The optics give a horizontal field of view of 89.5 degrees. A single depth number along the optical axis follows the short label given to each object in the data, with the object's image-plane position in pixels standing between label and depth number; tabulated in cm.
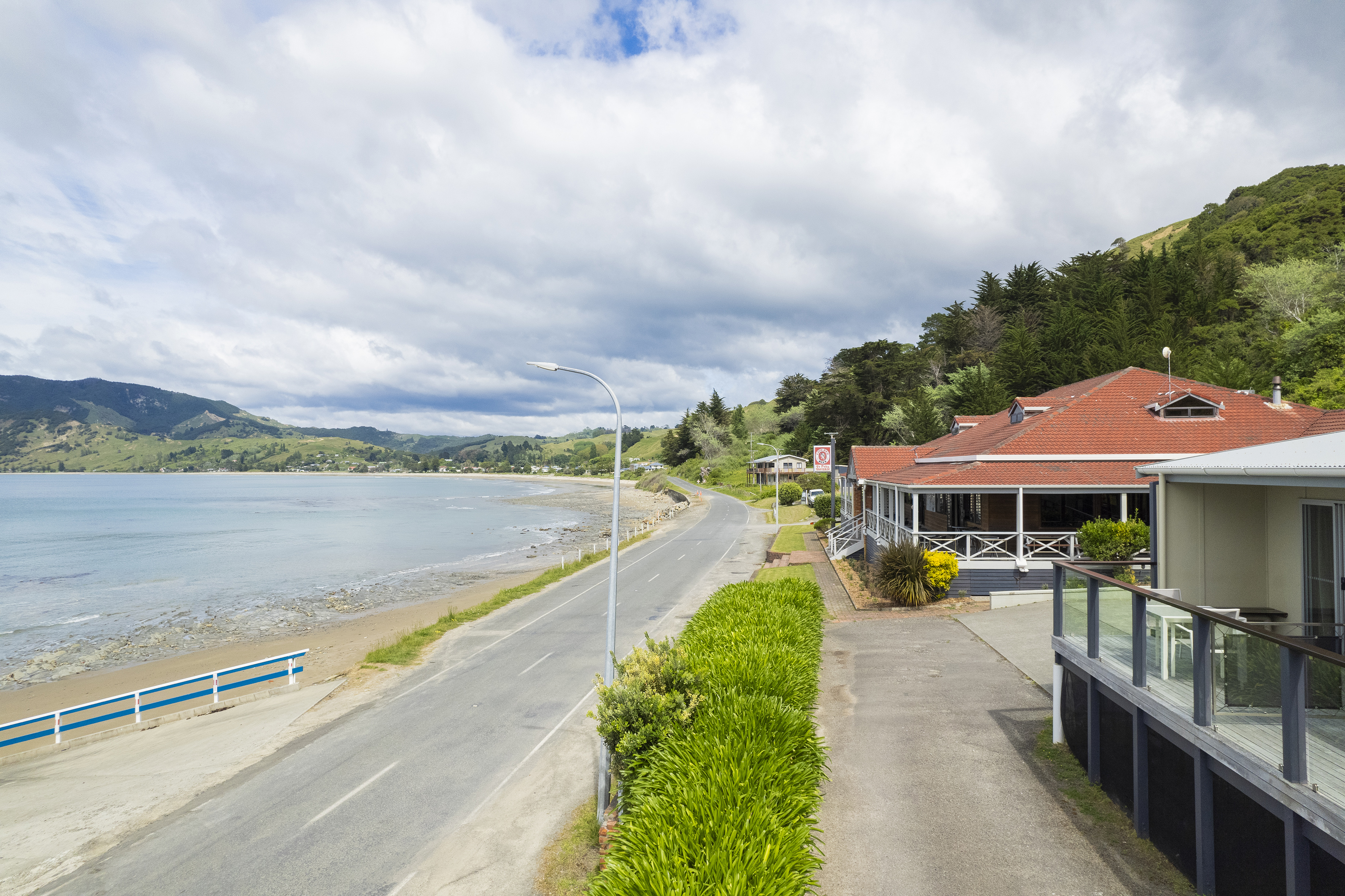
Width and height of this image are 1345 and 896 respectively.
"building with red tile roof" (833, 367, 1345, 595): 2119
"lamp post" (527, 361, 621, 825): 1008
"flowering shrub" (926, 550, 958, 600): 2094
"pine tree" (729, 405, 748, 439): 13738
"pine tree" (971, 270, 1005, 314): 7844
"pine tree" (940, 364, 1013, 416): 5166
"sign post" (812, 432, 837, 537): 4747
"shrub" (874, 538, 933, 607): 2097
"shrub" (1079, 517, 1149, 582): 1875
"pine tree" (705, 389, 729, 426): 14212
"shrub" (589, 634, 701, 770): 915
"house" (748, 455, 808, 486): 9706
